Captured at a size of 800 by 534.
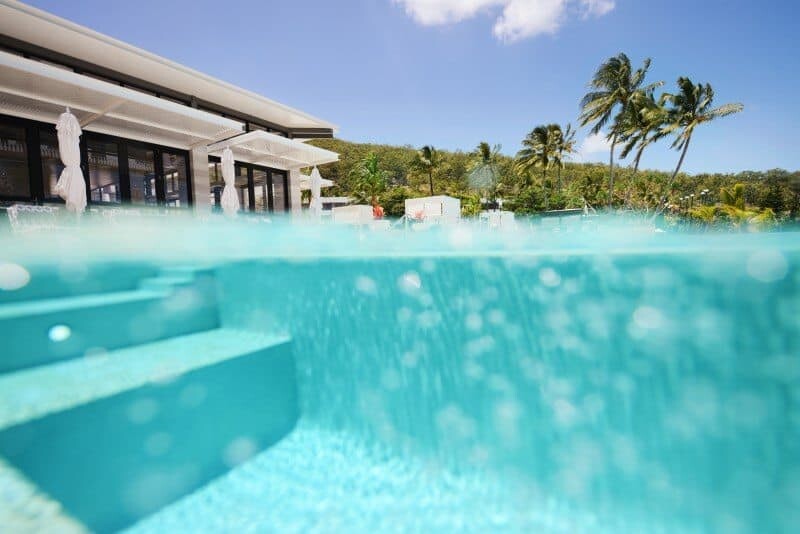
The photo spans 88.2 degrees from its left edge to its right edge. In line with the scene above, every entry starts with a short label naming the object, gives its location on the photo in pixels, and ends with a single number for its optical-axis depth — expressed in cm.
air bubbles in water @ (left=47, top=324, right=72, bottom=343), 342
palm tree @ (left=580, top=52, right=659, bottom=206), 2917
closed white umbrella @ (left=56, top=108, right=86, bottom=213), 660
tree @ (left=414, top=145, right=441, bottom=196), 4166
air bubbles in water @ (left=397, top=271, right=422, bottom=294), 418
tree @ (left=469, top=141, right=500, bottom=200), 4541
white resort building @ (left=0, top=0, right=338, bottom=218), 739
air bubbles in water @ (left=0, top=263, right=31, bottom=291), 375
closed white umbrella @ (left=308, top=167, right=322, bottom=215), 1289
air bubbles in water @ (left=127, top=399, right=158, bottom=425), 296
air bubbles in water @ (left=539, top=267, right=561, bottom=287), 351
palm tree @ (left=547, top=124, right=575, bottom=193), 3591
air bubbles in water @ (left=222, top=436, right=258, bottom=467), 365
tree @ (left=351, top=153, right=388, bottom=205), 4184
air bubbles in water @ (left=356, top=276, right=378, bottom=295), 442
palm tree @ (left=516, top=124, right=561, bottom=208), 3594
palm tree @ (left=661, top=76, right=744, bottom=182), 2698
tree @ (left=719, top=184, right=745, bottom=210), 1716
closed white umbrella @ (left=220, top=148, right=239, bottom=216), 987
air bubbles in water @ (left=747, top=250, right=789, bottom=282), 269
